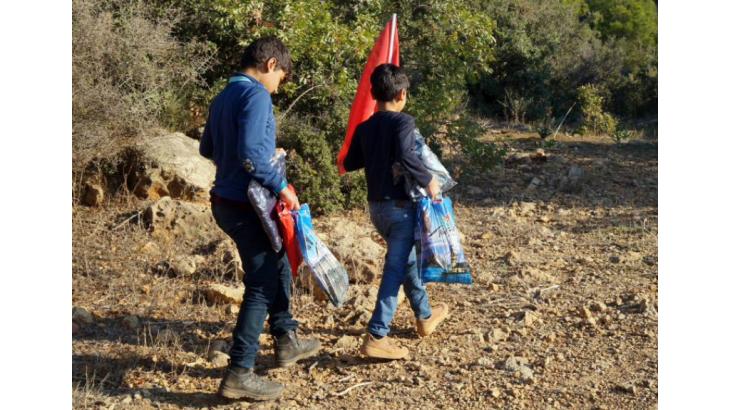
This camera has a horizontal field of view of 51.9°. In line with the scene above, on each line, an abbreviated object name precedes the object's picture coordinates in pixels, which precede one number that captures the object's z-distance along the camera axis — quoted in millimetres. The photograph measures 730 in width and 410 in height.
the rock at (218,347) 4242
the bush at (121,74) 6867
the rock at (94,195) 7371
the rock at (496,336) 4438
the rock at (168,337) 4254
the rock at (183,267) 5582
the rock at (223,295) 5008
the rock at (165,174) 7383
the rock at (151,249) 6209
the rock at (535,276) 5551
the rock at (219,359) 4105
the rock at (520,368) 3848
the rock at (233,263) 5578
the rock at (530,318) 4648
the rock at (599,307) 4824
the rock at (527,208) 7961
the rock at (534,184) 9086
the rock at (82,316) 4707
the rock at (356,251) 5504
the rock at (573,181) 8969
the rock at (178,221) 6543
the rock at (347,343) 4362
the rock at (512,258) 6004
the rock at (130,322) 4672
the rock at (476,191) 8873
